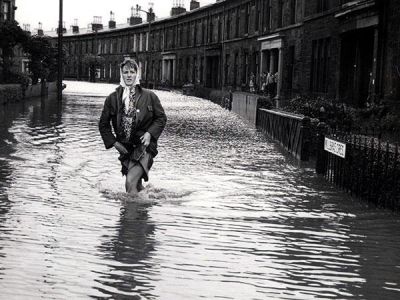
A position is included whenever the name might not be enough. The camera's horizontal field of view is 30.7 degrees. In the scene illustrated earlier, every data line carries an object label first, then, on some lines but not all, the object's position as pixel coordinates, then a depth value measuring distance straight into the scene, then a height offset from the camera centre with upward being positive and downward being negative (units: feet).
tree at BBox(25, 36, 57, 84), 150.10 +2.82
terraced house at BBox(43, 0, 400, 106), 75.61 +5.45
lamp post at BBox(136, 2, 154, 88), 300.40 +6.45
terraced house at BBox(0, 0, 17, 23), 171.73 +14.15
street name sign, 38.26 -3.75
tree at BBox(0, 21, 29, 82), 130.93 +5.35
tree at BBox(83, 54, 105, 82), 352.49 +4.33
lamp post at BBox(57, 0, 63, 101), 131.95 +3.65
